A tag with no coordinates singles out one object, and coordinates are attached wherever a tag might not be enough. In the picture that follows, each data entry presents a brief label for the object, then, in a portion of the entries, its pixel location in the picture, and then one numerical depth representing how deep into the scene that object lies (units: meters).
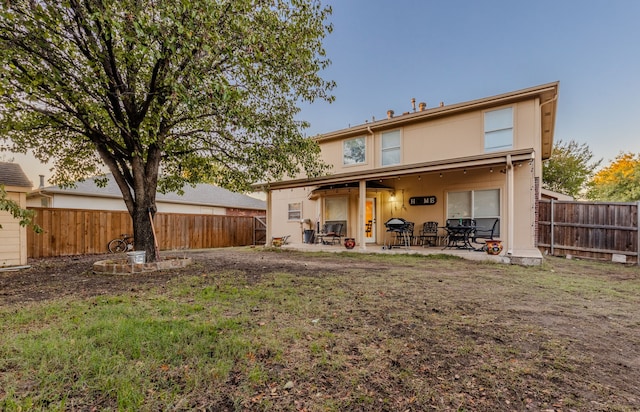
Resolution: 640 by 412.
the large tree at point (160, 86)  4.96
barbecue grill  9.99
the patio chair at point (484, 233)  9.39
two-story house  9.00
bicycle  12.01
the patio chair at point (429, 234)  10.89
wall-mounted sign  11.05
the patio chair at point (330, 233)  12.73
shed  7.71
